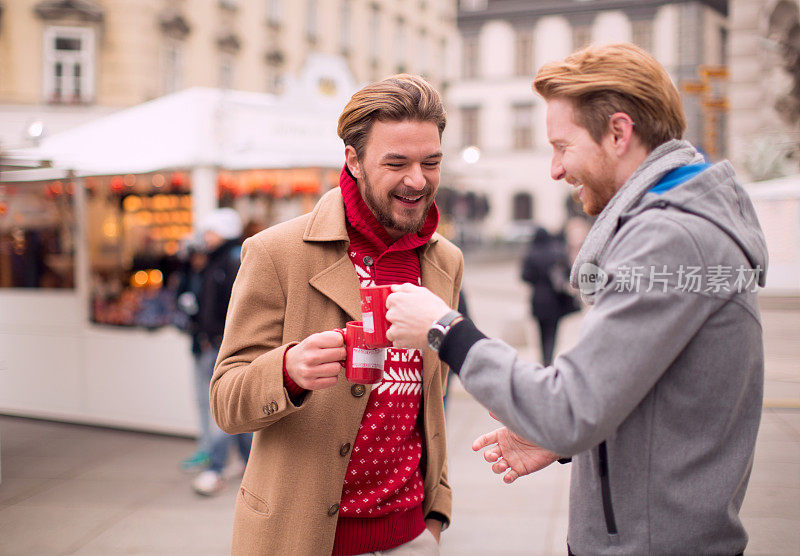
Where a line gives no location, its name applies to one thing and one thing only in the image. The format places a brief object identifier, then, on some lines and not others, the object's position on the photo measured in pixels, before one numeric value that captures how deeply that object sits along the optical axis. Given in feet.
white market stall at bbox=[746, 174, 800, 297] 37.14
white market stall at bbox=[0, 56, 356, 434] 21.57
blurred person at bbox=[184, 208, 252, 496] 17.54
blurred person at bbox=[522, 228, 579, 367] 26.50
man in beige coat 6.01
